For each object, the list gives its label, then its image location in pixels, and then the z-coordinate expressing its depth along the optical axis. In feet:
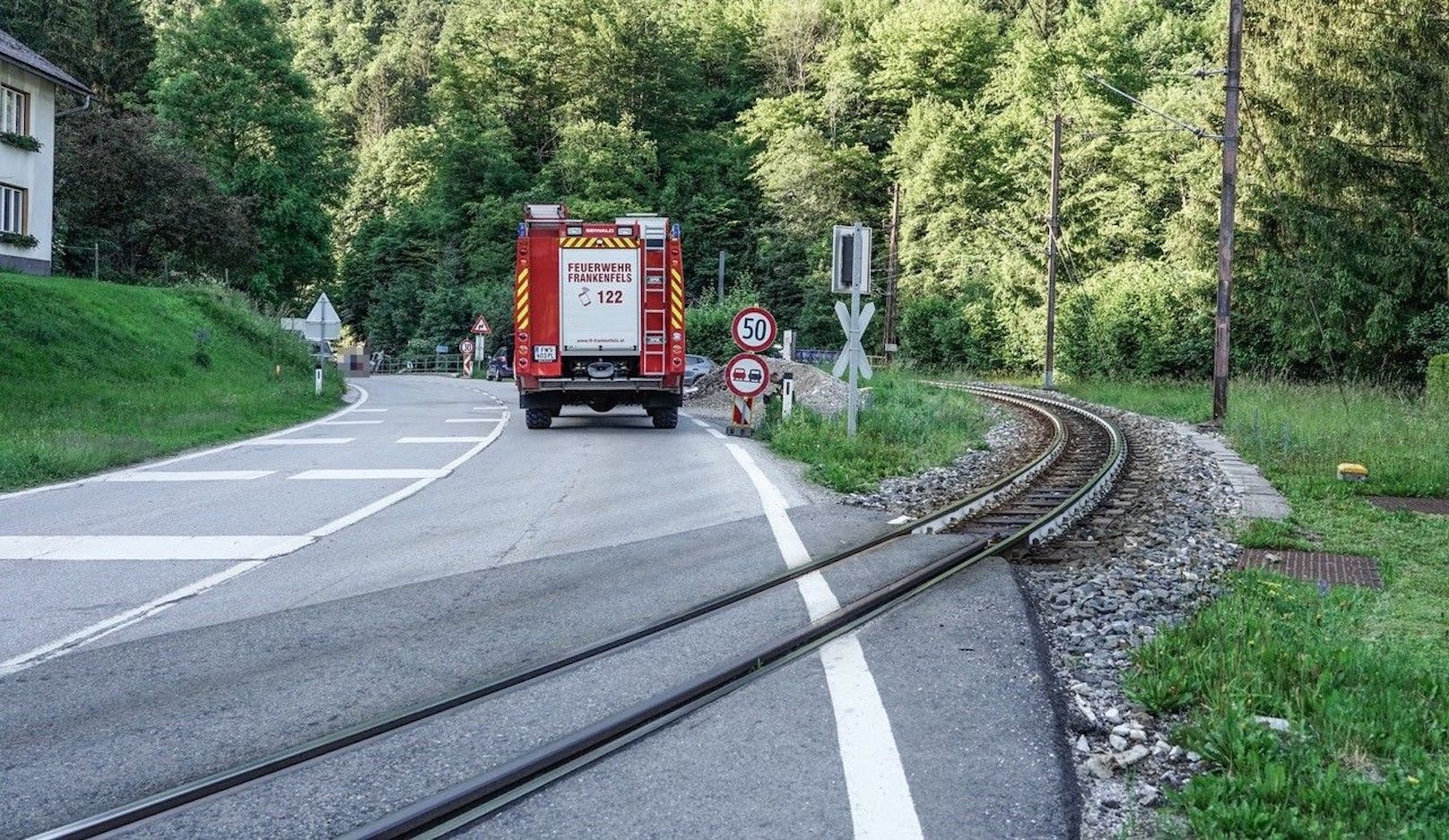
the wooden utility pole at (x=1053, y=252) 134.43
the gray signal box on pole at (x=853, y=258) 52.65
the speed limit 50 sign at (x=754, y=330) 61.26
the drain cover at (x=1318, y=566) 27.32
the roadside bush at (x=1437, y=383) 68.03
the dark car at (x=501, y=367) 181.37
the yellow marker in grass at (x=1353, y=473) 44.14
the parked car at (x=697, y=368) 135.95
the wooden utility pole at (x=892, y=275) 175.22
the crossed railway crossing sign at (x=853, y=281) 52.70
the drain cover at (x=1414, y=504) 38.14
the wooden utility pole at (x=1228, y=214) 74.59
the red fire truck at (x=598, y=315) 69.77
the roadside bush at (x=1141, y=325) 132.46
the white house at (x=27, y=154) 109.81
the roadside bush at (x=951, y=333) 176.76
